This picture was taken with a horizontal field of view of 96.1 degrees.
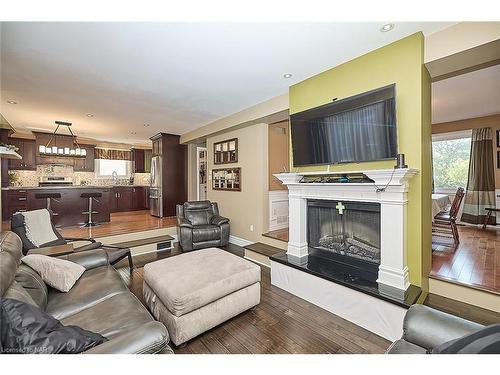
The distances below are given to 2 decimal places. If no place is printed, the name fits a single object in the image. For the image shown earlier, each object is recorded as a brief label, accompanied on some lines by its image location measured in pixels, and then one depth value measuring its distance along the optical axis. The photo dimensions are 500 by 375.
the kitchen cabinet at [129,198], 7.77
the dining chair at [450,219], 3.69
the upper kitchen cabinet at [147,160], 8.85
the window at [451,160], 5.36
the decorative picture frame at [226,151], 4.86
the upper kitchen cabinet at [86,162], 7.32
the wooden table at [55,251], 2.24
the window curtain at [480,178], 4.80
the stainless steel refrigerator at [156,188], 6.61
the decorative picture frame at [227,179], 4.82
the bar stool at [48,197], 4.97
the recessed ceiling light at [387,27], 2.02
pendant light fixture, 5.99
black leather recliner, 4.17
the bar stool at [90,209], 5.35
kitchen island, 5.19
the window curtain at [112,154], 7.93
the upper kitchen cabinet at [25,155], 6.36
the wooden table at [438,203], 3.68
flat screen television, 2.27
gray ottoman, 1.77
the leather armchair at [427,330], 1.14
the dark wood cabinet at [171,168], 6.59
